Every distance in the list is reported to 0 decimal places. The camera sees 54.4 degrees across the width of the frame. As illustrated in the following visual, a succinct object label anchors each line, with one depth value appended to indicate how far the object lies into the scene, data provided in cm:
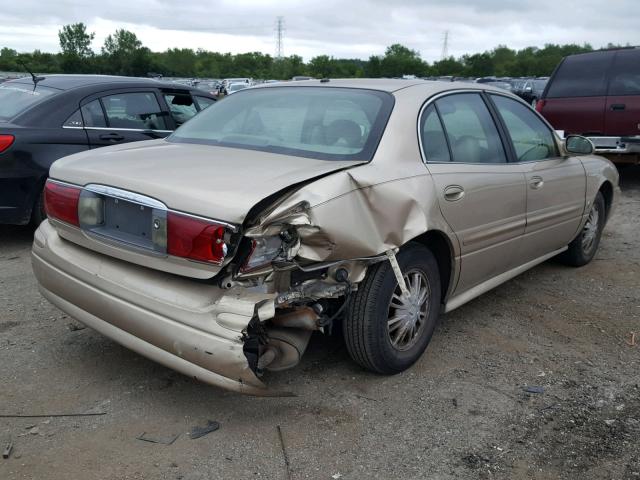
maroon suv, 835
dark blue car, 531
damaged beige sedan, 265
